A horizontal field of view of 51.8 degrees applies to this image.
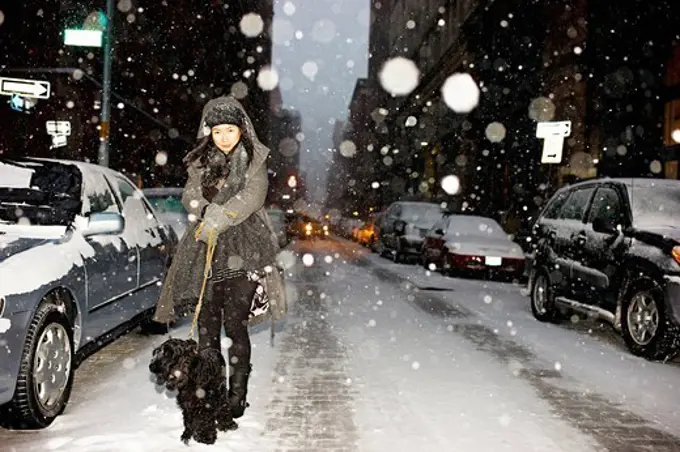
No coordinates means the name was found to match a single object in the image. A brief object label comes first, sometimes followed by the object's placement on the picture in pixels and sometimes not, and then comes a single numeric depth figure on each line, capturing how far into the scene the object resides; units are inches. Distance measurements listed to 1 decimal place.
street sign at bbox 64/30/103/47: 619.2
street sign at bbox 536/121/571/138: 555.8
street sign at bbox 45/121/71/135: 651.5
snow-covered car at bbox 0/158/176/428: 160.1
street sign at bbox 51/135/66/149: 657.6
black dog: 146.2
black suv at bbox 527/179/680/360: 268.4
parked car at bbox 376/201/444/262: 828.0
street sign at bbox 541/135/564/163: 559.8
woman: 161.0
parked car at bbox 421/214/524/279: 626.8
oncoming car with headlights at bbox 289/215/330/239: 1808.8
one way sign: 555.2
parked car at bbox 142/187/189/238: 437.4
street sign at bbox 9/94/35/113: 701.3
